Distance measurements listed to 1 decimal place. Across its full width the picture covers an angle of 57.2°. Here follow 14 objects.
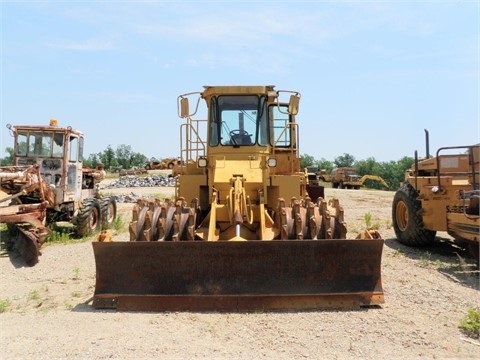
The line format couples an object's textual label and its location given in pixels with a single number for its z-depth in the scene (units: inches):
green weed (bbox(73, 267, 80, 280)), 278.7
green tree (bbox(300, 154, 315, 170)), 3012.8
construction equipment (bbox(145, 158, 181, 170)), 1785.4
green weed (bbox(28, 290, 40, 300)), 234.0
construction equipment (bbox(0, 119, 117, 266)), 353.4
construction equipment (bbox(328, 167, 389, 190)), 1611.7
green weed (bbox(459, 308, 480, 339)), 174.4
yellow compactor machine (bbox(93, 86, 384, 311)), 207.2
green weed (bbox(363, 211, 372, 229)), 470.6
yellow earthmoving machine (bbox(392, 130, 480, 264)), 295.4
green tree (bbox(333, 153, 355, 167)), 3228.3
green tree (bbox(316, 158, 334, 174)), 3144.7
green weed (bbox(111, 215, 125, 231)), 495.5
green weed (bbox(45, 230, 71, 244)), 404.8
